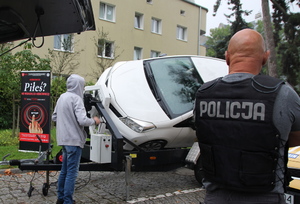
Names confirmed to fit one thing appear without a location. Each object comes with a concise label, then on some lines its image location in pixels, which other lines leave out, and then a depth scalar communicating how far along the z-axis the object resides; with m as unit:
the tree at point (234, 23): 21.67
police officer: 1.66
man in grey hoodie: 4.19
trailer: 4.48
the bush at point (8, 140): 9.22
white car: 4.98
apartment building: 20.95
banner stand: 6.02
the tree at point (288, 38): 15.91
